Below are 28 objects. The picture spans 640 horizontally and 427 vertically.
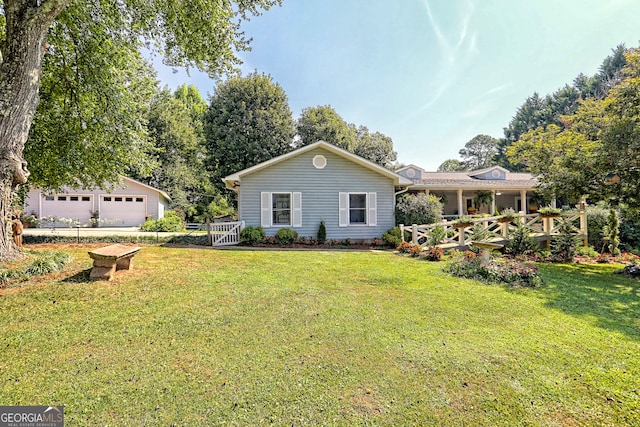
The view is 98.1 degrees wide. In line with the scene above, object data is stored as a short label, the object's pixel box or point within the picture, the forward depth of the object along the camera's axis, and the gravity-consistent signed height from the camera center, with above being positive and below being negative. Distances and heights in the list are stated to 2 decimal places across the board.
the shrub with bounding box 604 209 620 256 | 10.49 -0.70
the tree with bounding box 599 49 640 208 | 7.39 +2.10
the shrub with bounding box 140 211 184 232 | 17.59 -0.37
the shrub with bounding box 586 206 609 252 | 11.61 -0.53
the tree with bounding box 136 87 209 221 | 26.17 +6.20
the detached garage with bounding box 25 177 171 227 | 17.98 +1.03
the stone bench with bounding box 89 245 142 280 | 5.18 -0.78
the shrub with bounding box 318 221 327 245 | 12.30 -0.79
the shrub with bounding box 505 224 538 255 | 9.97 -0.99
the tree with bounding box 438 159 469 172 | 50.23 +9.24
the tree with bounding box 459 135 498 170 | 48.81 +11.50
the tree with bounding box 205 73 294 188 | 20.73 +7.04
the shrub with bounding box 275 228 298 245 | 11.85 -0.82
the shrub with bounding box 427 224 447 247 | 9.73 -0.73
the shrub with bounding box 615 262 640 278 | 7.56 -1.60
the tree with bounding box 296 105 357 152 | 23.66 +7.75
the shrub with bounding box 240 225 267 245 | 11.62 -0.75
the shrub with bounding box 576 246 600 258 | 10.36 -1.43
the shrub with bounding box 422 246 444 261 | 8.82 -1.22
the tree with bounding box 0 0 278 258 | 4.87 +4.42
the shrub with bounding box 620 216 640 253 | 12.01 -0.95
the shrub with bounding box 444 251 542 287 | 6.26 -1.34
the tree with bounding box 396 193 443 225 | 12.97 +0.23
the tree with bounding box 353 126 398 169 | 26.67 +6.59
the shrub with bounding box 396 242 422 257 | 9.60 -1.18
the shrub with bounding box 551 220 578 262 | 9.44 -1.06
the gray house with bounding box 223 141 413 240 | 12.39 +1.10
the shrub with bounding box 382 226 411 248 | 11.95 -0.90
